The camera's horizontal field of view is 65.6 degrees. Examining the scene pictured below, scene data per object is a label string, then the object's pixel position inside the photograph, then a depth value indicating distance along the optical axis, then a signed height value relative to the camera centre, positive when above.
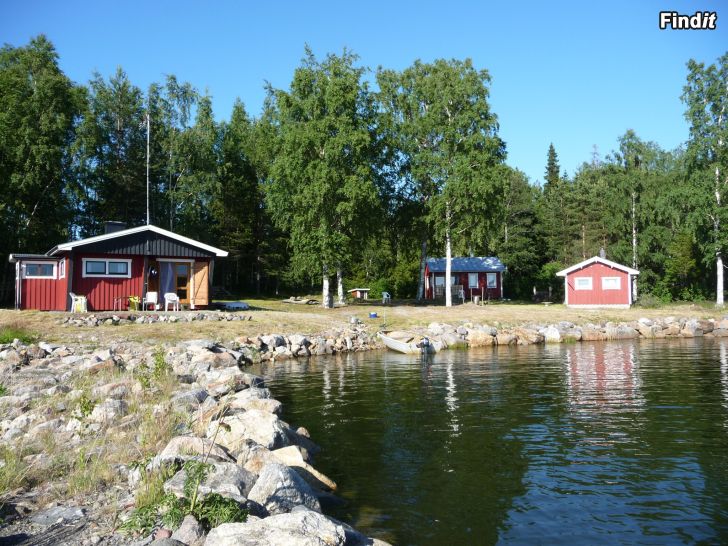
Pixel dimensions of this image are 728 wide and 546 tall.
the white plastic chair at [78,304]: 28.98 -0.33
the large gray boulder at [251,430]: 8.96 -2.20
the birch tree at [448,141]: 39.16 +11.06
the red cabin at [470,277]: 53.12 +1.65
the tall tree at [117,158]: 47.81 +12.03
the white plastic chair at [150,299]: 30.41 -0.14
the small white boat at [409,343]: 26.00 -2.30
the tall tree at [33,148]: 39.78 +10.75
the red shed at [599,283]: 42.75 +0.72
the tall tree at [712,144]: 41.19 +10.90
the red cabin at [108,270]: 30.08 +1.52
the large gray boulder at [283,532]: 5.19 -2.24
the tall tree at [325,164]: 36.59 +8.68
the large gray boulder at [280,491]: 6.60 -2.34
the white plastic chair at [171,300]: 30.52 -0.18
